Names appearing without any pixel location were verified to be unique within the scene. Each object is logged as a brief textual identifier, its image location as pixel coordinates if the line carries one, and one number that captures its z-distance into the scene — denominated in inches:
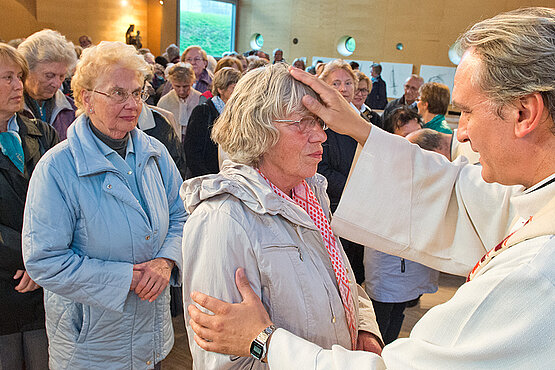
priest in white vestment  36.0
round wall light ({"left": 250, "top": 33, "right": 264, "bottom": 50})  652.7
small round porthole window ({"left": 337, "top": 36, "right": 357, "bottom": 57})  572.4
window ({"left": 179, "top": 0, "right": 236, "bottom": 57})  605.3
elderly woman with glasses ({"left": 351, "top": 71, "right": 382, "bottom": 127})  196.8
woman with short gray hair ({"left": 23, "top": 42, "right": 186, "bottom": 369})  76.5
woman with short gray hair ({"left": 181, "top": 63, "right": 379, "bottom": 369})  58.0
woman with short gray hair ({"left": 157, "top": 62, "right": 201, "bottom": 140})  205.6
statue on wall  543.5
